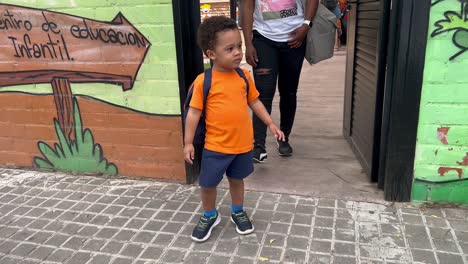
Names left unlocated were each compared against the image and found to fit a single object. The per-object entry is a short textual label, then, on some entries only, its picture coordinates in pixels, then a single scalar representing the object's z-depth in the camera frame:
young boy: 2.58
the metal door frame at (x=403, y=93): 2.84
